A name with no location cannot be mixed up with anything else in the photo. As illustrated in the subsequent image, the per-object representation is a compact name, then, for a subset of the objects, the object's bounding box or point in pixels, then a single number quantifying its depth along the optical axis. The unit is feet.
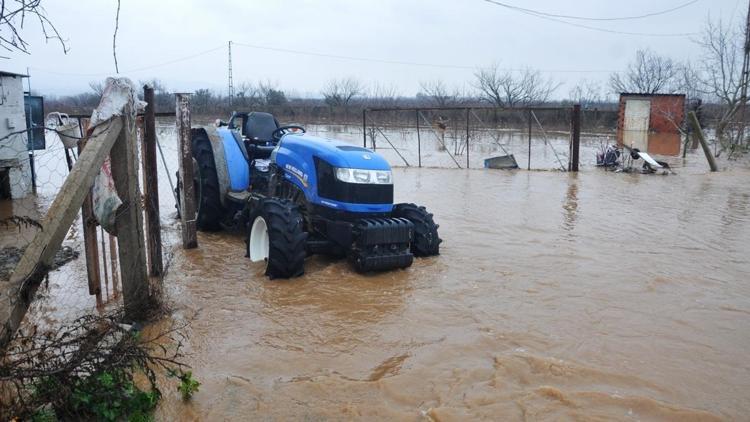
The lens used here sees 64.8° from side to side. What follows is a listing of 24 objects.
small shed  75.51
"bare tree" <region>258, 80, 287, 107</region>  171.88
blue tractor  19.15
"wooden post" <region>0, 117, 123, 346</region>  8.84
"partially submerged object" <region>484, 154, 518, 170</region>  54.85
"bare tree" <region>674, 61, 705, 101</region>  78.03
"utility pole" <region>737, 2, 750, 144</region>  67.87
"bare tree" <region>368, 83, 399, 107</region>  229.17
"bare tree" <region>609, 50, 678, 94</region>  151.02
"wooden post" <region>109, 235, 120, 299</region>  17.56
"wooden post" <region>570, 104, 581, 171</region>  51.57
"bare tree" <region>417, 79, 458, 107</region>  168.74
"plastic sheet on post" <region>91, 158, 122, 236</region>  13.84
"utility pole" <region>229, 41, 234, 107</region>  164.90
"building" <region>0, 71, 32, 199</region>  34.86
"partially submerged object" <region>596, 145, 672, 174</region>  52.85
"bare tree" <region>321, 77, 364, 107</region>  191.17
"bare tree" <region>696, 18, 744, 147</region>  69.41
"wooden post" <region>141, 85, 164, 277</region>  18.90
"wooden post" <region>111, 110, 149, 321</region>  14.19
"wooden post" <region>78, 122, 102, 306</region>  16.21
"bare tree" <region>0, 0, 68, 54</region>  8.85
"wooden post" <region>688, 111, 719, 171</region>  54.60
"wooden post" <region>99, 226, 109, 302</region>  17.22
